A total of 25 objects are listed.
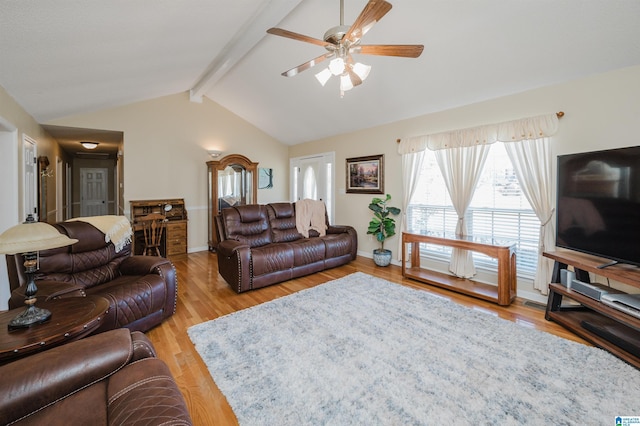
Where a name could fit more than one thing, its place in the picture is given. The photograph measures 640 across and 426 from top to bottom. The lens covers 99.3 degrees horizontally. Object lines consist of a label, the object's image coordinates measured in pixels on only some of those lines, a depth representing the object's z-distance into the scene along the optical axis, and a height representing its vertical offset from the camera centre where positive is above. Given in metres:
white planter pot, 4.61 -0.88
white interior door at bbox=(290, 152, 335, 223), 5.99 +0.64
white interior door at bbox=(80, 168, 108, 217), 8.00 +0.41
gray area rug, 1.57 -1.17
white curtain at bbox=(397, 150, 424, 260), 4.29 +0.47
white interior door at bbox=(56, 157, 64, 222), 5.73 +0.26
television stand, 2.06 -1.03
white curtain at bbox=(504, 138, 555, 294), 3.04 +0.20
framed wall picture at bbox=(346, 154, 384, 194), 4.90 +0.58
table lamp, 1.38 -0.21
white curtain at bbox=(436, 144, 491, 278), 3.61 +0.34
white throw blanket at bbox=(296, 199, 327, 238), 4.72 -0.21
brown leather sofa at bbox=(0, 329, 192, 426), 0.98 -0.75
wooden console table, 3.04 -0.87
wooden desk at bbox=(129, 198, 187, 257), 5.09 -0.34
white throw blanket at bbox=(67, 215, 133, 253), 2.79 -0.25
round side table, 1.27 -0.65
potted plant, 4.59 -0.35
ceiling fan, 2.02 +1.26
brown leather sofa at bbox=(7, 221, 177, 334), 2.15 -0.66
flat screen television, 2.19 +0.01
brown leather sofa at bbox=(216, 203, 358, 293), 3.46 -0.61
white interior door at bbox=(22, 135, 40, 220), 3.39 +0.40
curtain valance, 3.03 +0.91
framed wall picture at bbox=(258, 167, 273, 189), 6.70 +0.67
